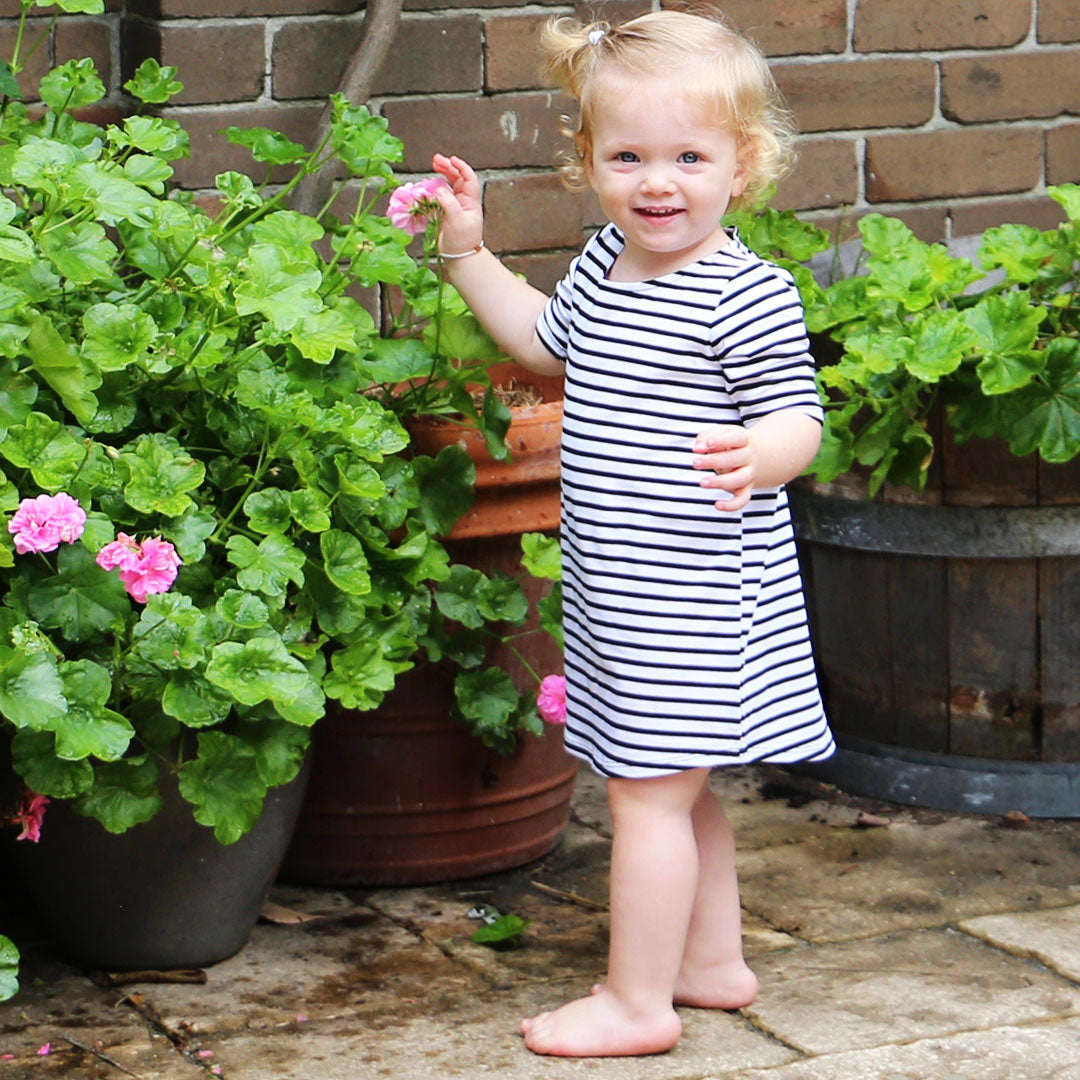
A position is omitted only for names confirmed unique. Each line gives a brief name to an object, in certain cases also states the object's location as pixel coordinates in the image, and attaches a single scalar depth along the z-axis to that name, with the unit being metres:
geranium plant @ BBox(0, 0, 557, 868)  3.40
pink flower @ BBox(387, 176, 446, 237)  4.00
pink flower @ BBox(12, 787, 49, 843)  3.71
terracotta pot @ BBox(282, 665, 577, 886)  4.54
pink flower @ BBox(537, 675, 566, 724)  4.41
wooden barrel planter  4.94
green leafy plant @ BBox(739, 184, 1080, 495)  4.51
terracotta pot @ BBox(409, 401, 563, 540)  4.33
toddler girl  3.54
